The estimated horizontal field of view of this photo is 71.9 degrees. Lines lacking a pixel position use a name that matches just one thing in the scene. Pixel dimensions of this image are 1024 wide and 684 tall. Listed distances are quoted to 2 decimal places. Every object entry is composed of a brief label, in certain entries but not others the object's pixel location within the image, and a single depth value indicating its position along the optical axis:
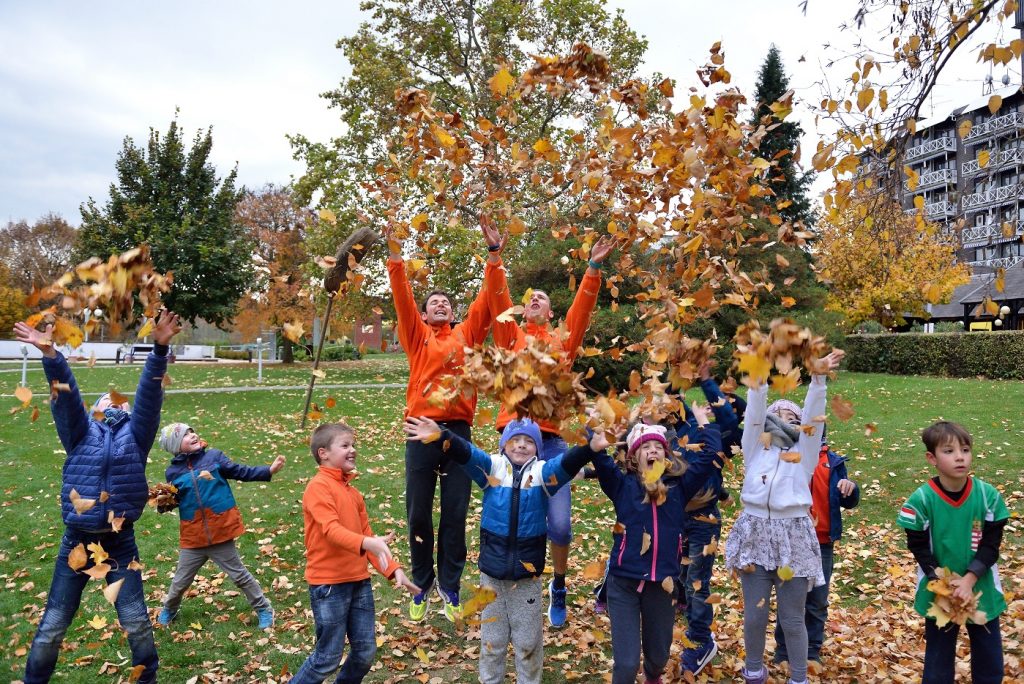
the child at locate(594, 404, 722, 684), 3.53
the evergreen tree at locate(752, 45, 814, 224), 28.33
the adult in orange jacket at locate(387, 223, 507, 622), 4.57
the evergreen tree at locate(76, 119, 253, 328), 20.77
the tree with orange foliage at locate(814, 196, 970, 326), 27.56
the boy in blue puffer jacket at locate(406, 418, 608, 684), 3.70
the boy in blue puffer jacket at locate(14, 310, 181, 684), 3.74
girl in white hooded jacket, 3.74
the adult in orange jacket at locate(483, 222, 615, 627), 4.57
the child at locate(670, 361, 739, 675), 3.96
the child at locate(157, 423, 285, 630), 4.90
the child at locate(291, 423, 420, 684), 3.56
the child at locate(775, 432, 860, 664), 4.07
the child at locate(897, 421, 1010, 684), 3.37
